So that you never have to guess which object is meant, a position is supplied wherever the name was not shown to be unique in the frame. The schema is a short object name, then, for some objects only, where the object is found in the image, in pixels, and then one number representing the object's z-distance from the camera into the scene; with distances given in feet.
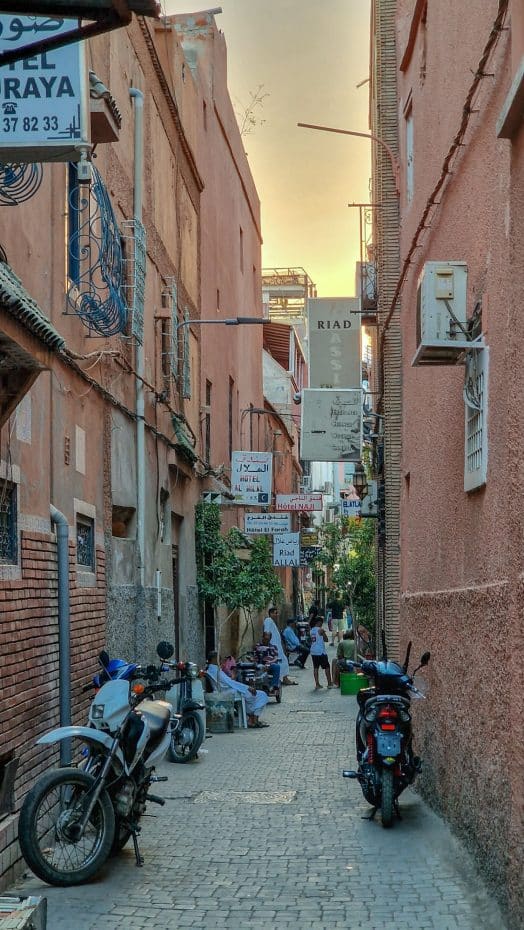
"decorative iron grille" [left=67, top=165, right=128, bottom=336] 35.91
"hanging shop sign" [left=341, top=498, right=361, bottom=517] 100.49
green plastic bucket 75.77
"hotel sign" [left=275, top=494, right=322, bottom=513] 95.14
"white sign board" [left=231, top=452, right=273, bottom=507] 76.38
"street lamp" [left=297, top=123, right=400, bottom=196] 57.93
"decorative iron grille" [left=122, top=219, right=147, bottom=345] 45.75
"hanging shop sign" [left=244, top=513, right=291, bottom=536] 79.71
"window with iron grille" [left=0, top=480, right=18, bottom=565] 26.73
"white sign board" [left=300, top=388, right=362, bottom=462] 72.38
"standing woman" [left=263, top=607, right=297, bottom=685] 81.35
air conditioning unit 27.76
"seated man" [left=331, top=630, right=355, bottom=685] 83.20
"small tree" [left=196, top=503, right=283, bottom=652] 70.28
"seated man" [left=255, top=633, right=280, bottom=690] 77.87
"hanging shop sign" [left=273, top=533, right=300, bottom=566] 93.66
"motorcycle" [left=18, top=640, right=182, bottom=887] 24.49
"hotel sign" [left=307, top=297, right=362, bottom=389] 75.05
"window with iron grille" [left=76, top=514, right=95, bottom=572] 36.99
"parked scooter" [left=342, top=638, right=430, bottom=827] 31.37
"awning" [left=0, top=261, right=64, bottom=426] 22.16
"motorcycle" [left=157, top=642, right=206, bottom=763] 45.88
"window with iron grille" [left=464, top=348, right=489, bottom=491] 25.23
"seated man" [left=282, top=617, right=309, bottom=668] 103.91
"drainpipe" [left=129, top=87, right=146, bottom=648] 48.21
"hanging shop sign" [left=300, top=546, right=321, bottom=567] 151.77
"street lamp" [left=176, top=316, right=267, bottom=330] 60.39
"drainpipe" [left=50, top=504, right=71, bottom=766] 30.89
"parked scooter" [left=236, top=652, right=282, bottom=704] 68.03
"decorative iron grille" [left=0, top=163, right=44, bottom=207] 26.30
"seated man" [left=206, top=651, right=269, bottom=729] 58.69
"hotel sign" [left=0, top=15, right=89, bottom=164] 22.04
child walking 85.15
